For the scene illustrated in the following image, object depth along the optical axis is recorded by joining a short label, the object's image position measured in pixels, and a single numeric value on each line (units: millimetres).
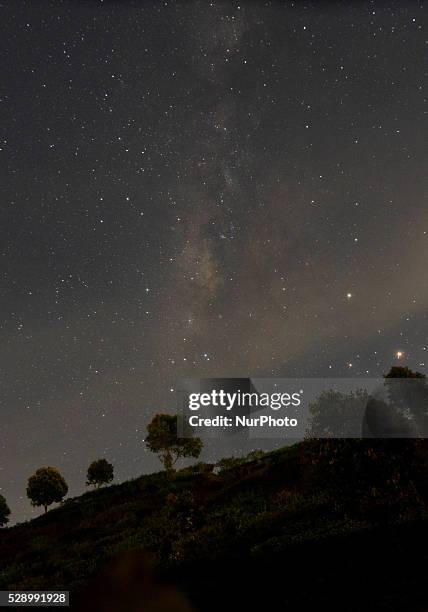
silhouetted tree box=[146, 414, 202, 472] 54656
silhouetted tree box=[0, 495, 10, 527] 53209
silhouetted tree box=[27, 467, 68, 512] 52250
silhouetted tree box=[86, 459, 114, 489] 56625
